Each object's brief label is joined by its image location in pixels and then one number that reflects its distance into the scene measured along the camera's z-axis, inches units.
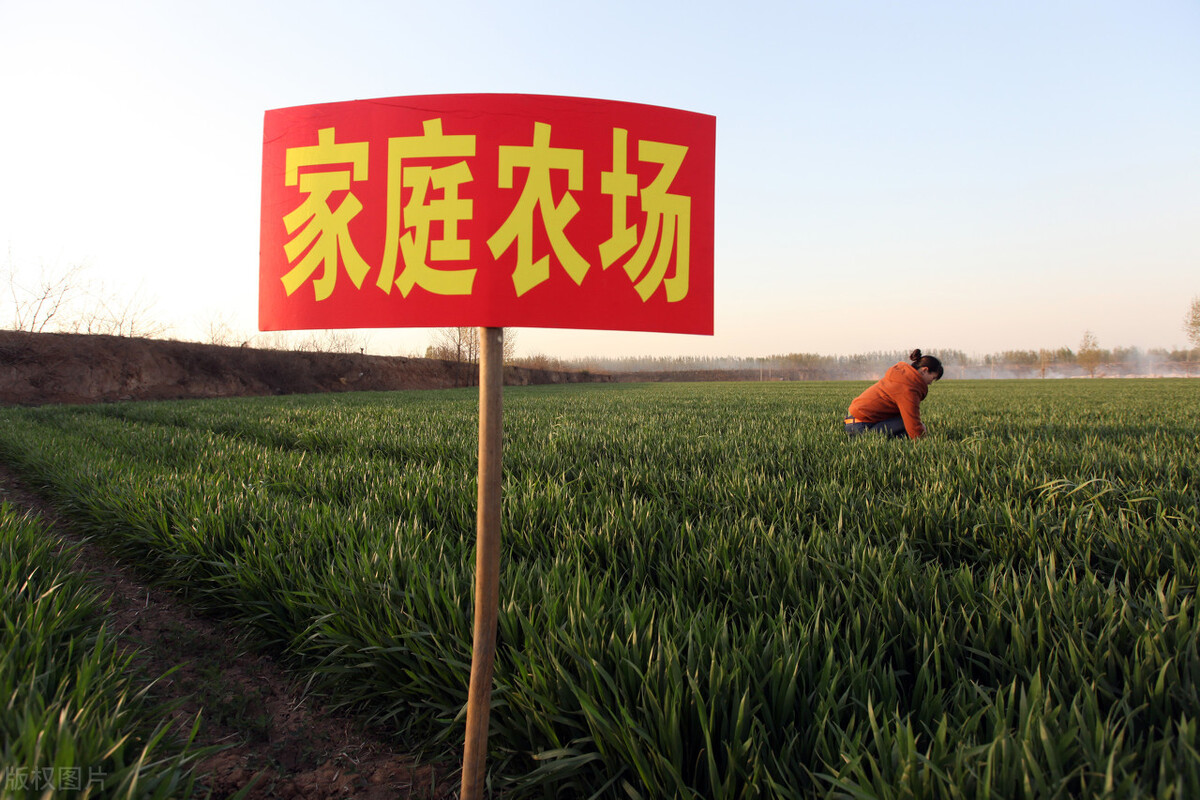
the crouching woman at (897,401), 240.7
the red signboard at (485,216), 53.2
